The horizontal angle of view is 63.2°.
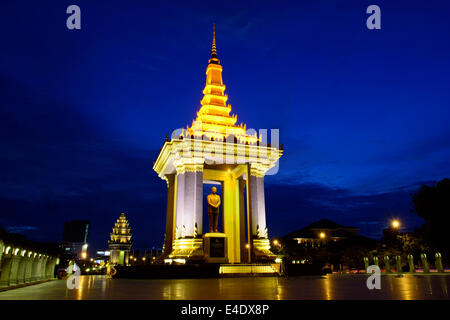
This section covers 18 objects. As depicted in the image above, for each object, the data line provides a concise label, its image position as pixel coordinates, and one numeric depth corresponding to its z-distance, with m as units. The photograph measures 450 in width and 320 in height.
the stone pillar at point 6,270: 17.38
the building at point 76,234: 180.12
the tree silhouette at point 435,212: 32.06
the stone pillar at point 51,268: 30.42
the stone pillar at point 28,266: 21.43
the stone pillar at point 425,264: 30.39
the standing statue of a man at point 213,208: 38.00
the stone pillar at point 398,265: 31.90
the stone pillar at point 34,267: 23.40
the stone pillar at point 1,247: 15.73
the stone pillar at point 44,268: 27.14
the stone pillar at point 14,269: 18.43
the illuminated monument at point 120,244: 88.62
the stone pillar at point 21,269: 19.81
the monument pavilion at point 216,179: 33.28
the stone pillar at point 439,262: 29.70
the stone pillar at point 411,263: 31.51
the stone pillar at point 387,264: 33.53
